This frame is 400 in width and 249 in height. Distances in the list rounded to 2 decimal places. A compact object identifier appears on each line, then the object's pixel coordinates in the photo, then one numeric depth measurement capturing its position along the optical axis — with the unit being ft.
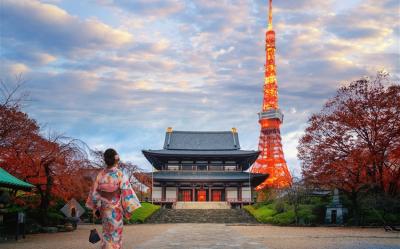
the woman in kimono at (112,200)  24.34
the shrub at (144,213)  111.82
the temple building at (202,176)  165.99
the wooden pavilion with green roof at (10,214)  49.60
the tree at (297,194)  101.81
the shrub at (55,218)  77.16
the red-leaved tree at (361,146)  88.17
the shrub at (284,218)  97.91
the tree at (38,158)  64.90
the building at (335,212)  93.40
